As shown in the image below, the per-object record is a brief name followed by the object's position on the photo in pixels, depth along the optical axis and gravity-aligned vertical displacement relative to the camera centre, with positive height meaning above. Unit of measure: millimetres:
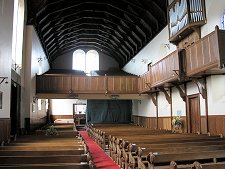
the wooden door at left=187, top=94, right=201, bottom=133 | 7748 -621
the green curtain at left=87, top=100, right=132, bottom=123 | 16052 -948
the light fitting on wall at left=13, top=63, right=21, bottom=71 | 7638 +1345
